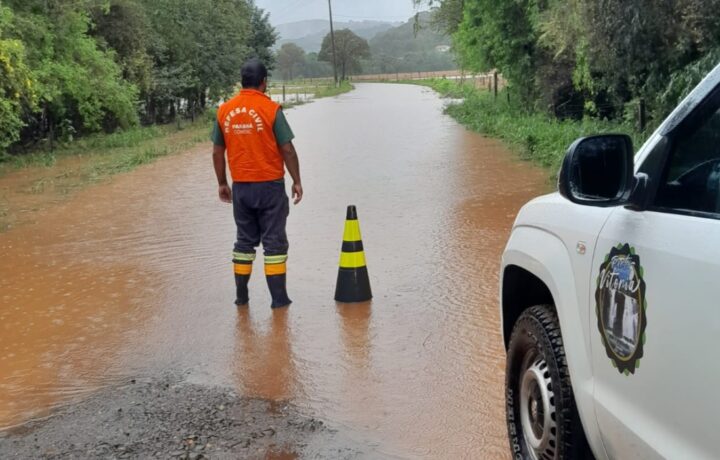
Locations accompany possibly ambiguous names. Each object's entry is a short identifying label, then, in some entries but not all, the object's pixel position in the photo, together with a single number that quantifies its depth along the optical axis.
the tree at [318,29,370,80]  111.32
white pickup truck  1.87
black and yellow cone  6.12
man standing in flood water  5.76
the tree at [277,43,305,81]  144.75
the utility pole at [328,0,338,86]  83.82
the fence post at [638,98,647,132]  12.23
